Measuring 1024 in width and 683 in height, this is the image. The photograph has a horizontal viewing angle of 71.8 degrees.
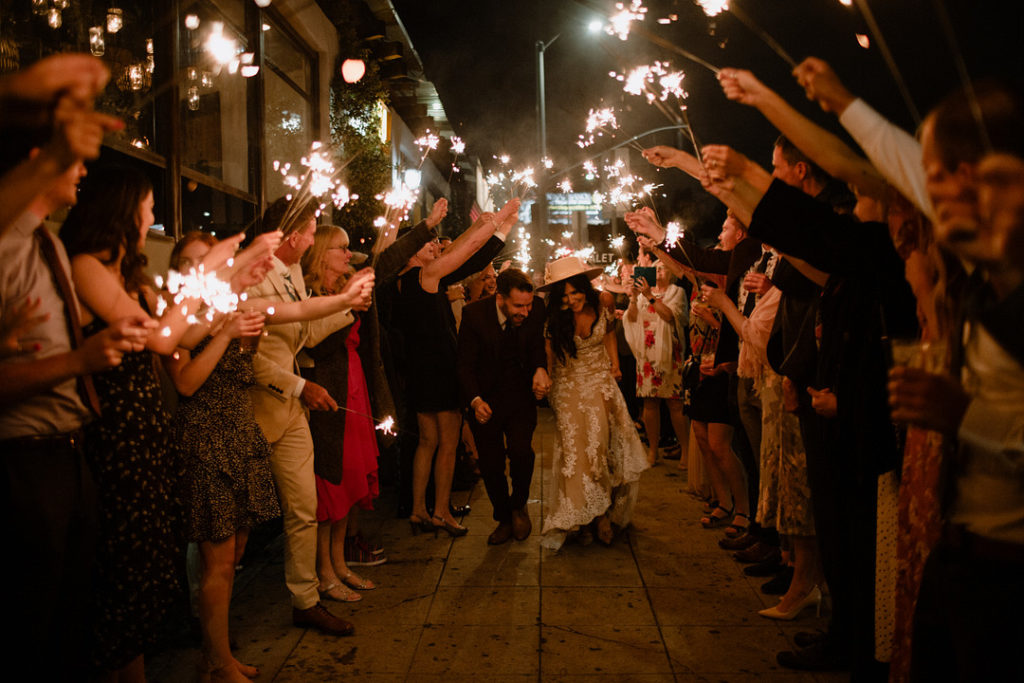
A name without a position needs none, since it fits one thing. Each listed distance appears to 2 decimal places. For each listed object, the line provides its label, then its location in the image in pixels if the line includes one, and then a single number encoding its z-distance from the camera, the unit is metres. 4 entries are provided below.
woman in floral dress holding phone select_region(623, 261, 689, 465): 8.77
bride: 6.02
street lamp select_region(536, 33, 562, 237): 17.20
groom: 6.41
